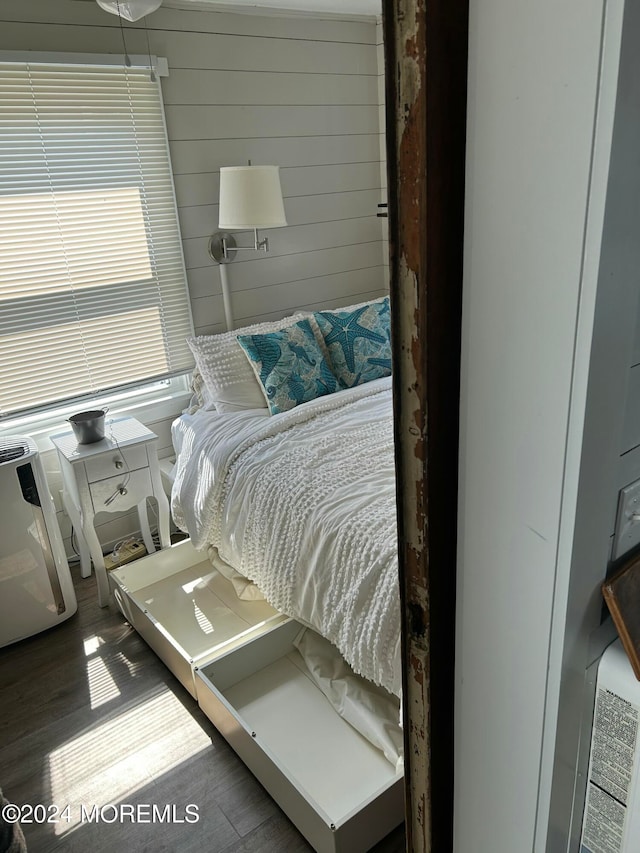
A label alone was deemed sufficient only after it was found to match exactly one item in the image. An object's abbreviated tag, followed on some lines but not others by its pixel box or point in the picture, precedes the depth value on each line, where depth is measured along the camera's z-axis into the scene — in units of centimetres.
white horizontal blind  258
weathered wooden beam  64
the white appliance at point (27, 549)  235
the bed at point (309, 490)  181
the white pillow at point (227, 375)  285
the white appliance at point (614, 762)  83
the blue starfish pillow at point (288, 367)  279
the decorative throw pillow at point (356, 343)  301
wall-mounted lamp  273
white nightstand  257
